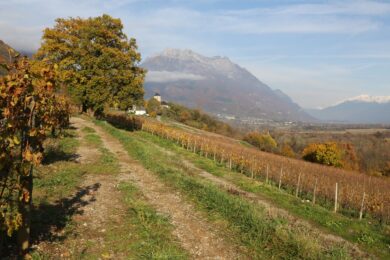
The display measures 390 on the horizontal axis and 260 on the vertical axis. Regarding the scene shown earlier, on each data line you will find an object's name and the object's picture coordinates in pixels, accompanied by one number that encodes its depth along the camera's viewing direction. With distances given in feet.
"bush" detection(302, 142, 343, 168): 280.92
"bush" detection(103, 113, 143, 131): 167.53
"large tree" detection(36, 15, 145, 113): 144.97
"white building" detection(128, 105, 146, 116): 391.42
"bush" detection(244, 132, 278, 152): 372.79
